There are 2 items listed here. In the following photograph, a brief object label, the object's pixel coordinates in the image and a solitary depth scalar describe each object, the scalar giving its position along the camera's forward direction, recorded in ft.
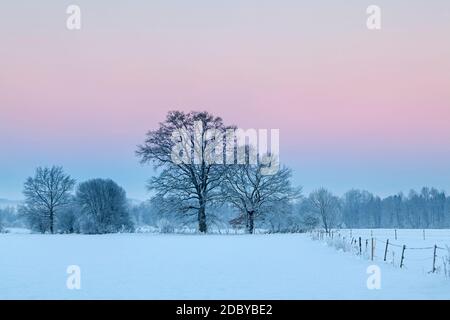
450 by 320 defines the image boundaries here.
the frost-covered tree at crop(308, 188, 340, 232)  264.11
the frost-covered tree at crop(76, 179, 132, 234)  197.06
